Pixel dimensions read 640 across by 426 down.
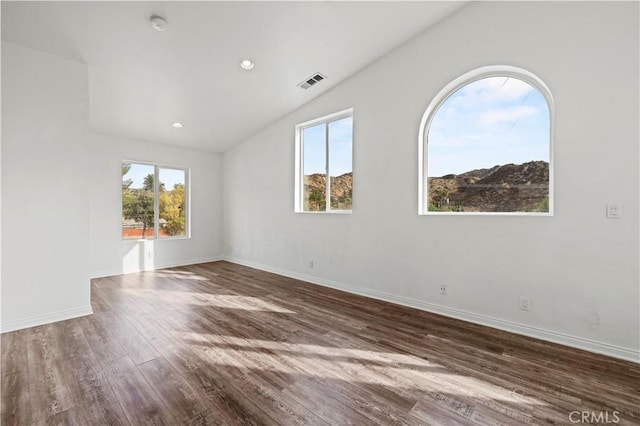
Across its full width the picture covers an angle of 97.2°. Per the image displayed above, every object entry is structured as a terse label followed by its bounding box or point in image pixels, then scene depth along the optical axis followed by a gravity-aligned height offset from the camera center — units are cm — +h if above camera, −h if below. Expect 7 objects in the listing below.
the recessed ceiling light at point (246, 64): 342 +183
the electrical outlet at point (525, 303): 267 -87
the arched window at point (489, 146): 276 +72
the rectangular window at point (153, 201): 529 +24
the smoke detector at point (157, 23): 263 +181
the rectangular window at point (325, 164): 426 +79
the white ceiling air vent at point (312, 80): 394 +189
